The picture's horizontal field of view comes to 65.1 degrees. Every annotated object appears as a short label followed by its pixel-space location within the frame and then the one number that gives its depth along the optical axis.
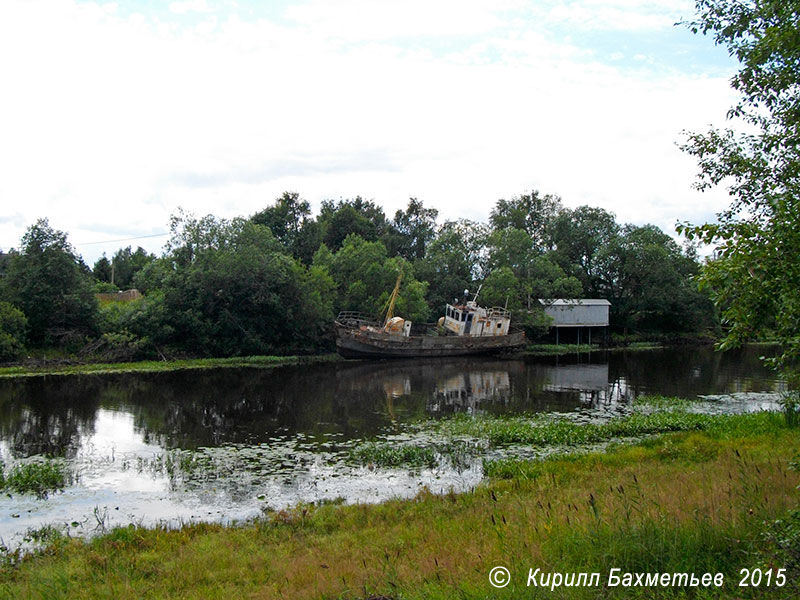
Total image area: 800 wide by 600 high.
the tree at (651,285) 57.19
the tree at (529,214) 72.62
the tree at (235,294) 39.12
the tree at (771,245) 6.08
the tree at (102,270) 70.81
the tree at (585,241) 60.97
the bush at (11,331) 31.22
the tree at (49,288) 34.34
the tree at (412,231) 72.44
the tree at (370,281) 48.22
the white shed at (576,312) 54.47
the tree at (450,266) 56.44
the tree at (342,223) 67.19
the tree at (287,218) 61.16
